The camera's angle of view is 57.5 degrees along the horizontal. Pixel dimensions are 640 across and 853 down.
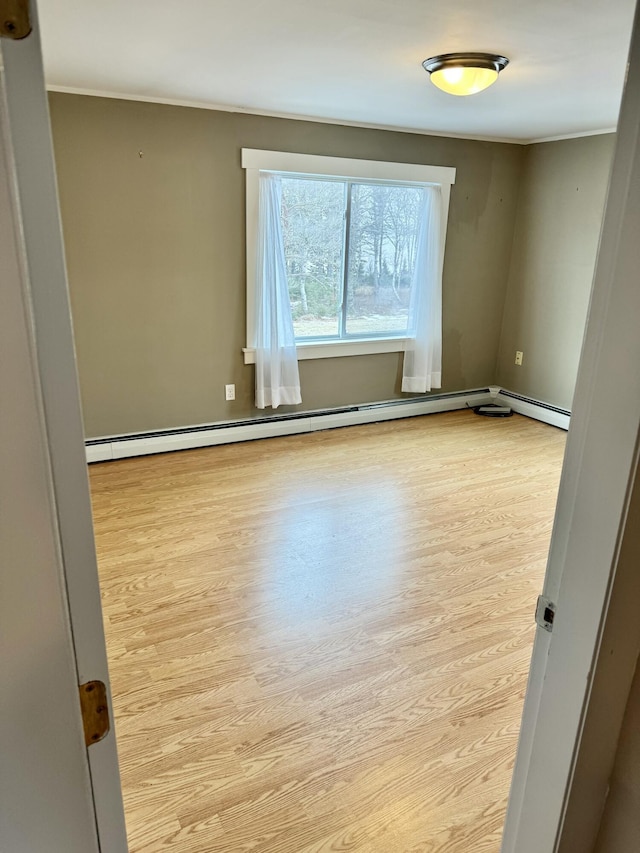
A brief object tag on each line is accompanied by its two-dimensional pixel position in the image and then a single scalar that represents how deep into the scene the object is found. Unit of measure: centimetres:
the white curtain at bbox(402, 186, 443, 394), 449
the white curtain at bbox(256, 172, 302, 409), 388
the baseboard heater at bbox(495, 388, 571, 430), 474
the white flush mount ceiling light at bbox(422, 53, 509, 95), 244
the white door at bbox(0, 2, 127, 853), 50
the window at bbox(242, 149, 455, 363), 408
